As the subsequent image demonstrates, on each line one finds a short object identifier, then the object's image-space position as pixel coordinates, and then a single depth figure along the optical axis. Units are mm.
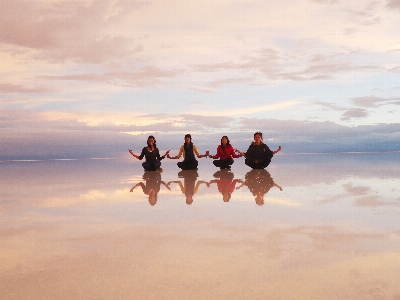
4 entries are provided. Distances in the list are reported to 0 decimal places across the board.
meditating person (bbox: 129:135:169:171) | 16359
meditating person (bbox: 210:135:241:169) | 17188
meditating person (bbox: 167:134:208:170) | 16781
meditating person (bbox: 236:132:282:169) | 16327
